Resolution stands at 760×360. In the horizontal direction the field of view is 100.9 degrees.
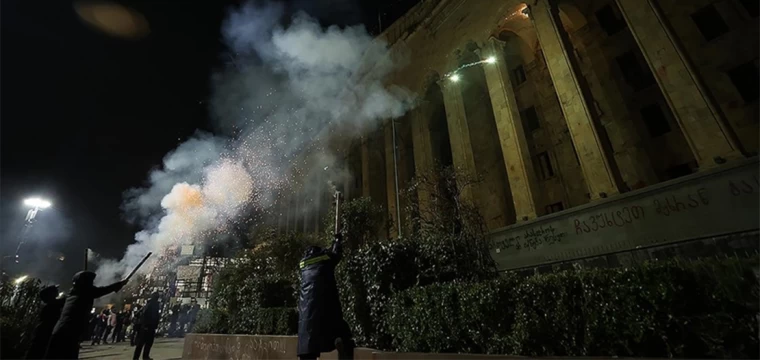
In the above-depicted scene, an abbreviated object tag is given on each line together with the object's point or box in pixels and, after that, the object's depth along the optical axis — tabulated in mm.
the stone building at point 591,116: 9562
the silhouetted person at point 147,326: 8395
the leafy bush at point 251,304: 8289
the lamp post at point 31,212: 16822
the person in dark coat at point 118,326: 15862
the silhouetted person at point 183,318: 21341
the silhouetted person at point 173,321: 22297
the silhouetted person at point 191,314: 18680
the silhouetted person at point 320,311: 3681
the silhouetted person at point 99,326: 15483
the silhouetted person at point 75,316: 4070
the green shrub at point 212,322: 9570
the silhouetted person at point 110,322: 15859
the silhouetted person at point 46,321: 4516
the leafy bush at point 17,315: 5140
